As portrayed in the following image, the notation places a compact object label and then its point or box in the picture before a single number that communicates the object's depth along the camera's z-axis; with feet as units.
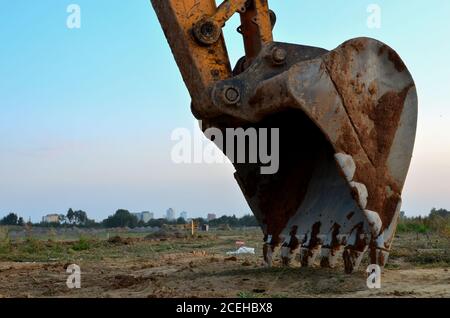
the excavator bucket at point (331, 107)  19.76
